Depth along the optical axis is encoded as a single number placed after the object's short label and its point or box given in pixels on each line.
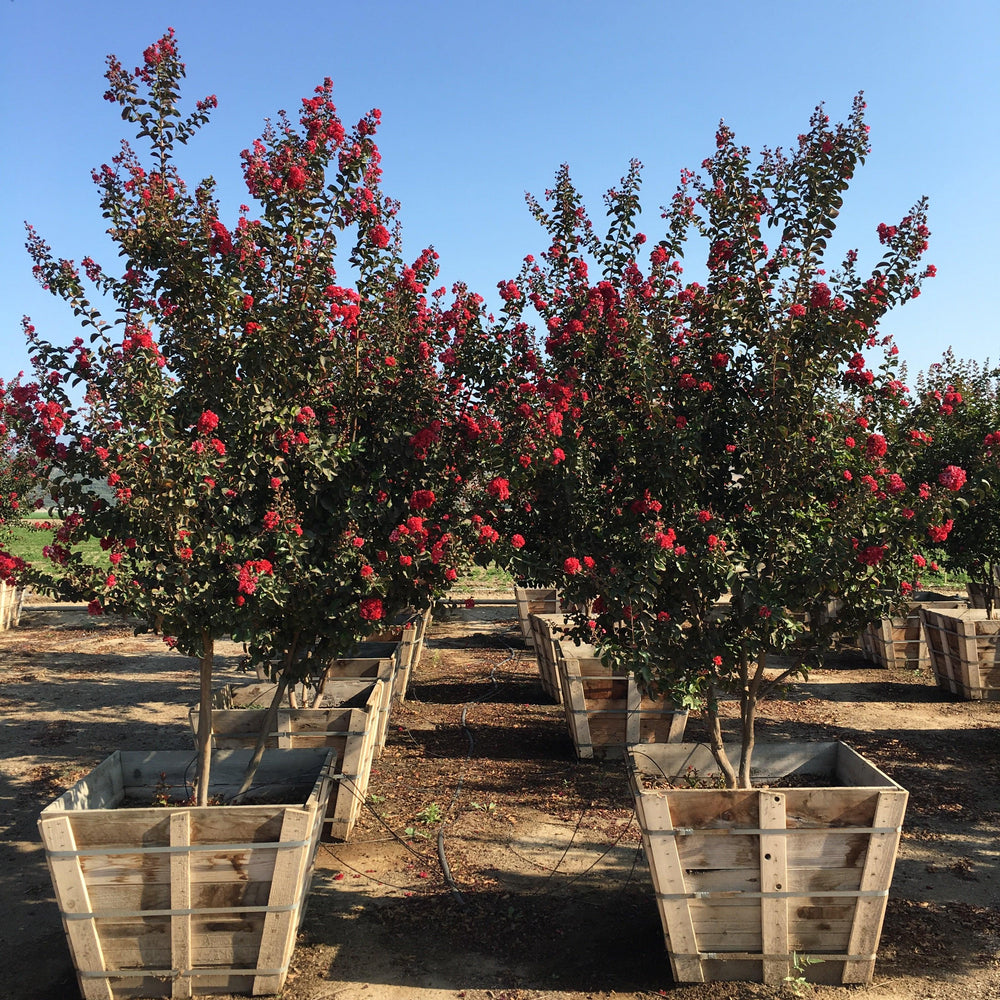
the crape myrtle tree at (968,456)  10.27
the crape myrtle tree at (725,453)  4.72
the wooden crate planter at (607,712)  8.02
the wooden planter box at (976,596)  14.35
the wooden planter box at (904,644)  12.30
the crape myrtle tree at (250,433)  4.41
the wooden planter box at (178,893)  4.12
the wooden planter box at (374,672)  8.09
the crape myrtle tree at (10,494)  13.05
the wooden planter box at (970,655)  10.20
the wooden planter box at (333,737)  6.21
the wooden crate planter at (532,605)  14.38
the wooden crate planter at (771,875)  4.23
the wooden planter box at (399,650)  9.77
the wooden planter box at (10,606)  16.09
